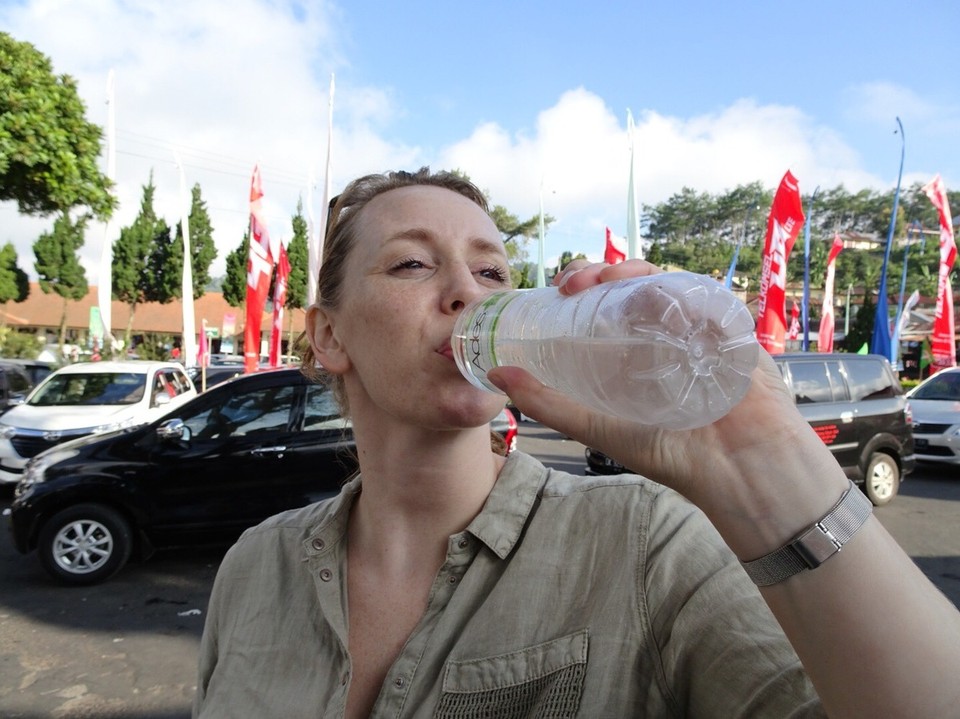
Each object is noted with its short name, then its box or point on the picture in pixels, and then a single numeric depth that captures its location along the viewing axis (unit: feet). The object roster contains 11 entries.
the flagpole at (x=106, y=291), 47.16
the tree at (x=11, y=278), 105.19
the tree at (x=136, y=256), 106.01
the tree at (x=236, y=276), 117.50
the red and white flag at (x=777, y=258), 38.24
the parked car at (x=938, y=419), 35.17
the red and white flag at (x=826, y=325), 57.00
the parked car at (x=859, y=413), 28.14
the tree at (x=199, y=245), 110.01
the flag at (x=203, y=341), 60.91
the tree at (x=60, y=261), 105.70
